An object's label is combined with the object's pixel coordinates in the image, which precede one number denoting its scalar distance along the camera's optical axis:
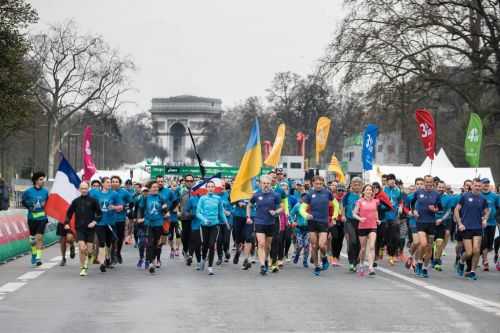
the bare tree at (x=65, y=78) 76.25
